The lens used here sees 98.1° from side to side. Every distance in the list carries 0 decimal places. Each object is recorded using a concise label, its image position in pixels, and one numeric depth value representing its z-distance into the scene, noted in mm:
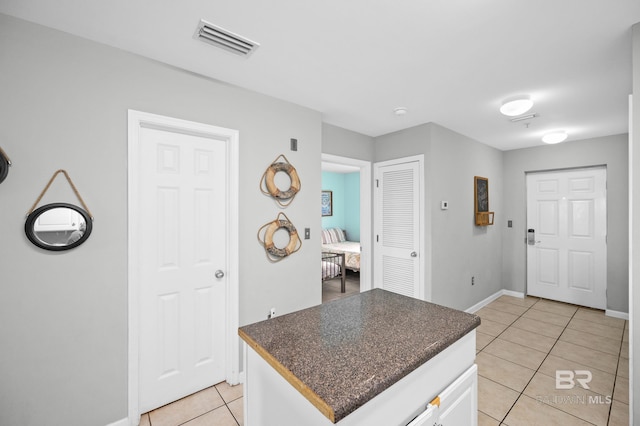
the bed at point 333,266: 4926
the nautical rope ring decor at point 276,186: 2451
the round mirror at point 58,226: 1553
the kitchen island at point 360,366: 906
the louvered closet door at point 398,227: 3396
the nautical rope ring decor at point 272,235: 2451
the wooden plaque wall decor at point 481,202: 4031
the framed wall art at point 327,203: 7273
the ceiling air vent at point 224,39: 1609
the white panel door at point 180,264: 1973
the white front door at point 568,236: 3959
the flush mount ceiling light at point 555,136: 3439
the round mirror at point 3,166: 1462
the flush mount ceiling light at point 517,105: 2533
